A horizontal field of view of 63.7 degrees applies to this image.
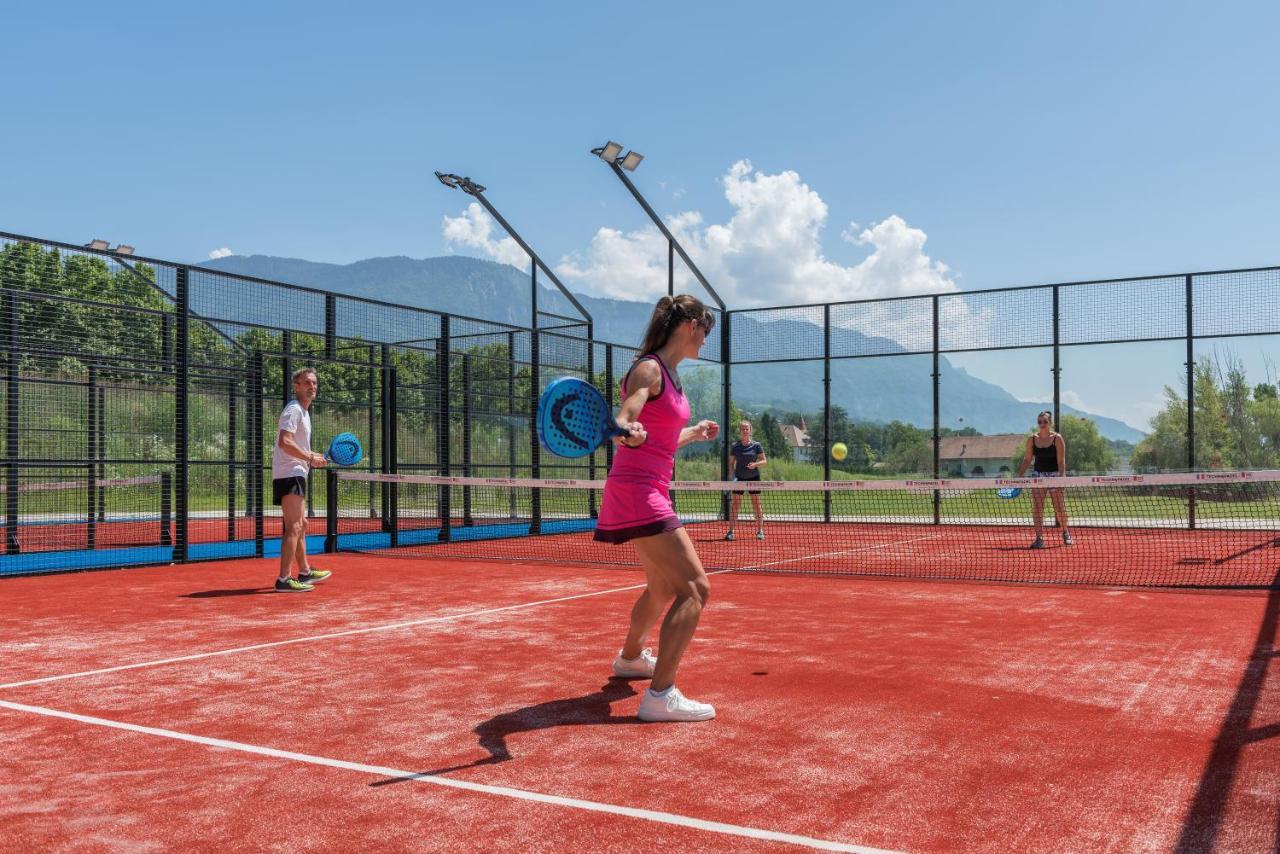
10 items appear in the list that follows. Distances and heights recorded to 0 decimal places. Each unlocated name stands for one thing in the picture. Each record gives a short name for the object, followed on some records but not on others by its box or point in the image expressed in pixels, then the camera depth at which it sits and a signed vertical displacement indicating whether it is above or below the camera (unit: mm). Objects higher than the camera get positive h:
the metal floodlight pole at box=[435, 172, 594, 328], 16812 +3811
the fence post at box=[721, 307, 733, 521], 20078 +1617
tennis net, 10359 -1284
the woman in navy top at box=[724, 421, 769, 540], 15094 -179
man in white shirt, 8828 -176
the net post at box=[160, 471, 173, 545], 12117 -734
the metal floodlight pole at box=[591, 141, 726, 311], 16016 +4426
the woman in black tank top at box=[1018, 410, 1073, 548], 12609 -196
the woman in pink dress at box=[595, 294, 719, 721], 4367 -234
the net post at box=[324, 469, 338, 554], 13062 -853
